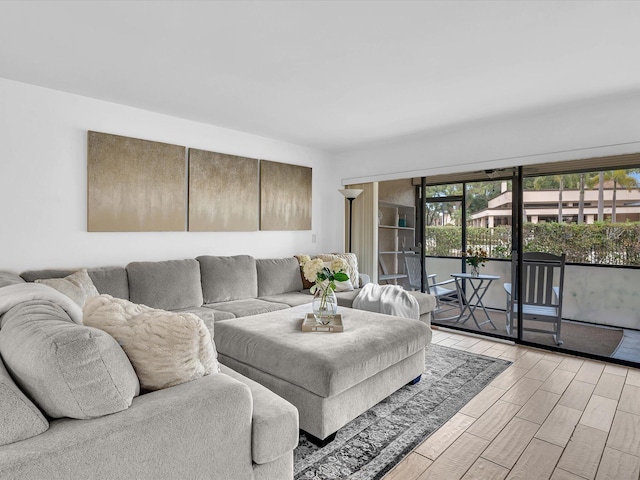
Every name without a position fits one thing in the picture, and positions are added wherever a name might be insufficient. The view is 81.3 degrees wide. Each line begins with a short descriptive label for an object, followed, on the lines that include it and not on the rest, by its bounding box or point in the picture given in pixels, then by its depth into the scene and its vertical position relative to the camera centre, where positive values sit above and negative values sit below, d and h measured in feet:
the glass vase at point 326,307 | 9.27 -1.79
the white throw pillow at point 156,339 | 4.35 -1.25
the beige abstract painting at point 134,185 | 11.20 +1.59
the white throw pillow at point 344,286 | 14.20 -1.93
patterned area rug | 6.46 -3.95
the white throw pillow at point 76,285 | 8.76 -1.25
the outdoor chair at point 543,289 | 13.07 -1.79
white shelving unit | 17.67 -0.10
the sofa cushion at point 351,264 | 15.23 -1.15
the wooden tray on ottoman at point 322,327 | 8.72 -2.13
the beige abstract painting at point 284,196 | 15.78 +1.76
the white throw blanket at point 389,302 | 12.25 -2.19
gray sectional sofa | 3.31 -2.22
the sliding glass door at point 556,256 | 12.59 -0.66
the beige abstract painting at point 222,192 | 13.51 +1.64
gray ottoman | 7.00 -2.56
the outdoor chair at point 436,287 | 16.17 -2.20
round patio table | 15.55 -2.43
